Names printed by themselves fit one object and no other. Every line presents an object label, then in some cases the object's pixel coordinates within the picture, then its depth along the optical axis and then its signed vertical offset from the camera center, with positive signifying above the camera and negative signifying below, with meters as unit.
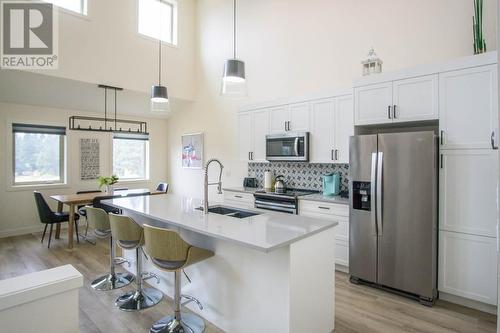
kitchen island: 1.94 -0.82
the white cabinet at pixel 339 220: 3.52 -0.69
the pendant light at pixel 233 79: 2.65 +0.83
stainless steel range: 3.96 -0.51
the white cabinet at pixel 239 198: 4.63 -0.57
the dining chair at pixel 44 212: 4.67 -0.79
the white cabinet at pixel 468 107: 2.60 +0.56
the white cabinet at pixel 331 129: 3.78 +0.50
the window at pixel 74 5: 4.69 +2.70
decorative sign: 6.00 +0.12
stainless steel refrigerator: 2.80 -0.49
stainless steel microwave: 4.16 +0.28
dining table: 4.59 -0.58
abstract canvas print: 6.46 +0.33
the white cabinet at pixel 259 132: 4.75 +0.55
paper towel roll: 4.87 -0.28
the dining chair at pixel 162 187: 6.26 -0.51
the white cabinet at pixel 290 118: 4.21 +0.73
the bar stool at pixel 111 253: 3.16 -1.06
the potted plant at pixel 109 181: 5.23 -0.31
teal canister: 4.04 -0.27
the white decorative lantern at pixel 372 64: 3.37 +1.21
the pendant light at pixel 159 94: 3.77 +0.94
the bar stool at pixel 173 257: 2.12 -0.71
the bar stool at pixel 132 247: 2.67 -0.80
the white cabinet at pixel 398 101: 2.94 +0.71
